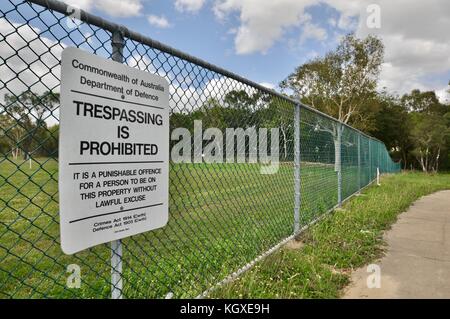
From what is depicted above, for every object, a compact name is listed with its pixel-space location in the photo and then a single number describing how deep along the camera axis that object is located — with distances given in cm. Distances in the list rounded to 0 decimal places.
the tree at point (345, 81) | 2833
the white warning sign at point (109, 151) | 160
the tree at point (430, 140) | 3225
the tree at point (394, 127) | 4078
